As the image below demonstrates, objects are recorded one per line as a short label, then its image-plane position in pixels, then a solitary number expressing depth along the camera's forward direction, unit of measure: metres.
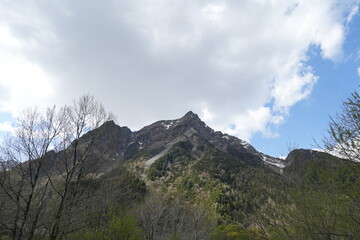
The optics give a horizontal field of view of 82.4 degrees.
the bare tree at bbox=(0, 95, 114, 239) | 8.18
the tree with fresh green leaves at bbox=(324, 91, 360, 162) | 7.09
